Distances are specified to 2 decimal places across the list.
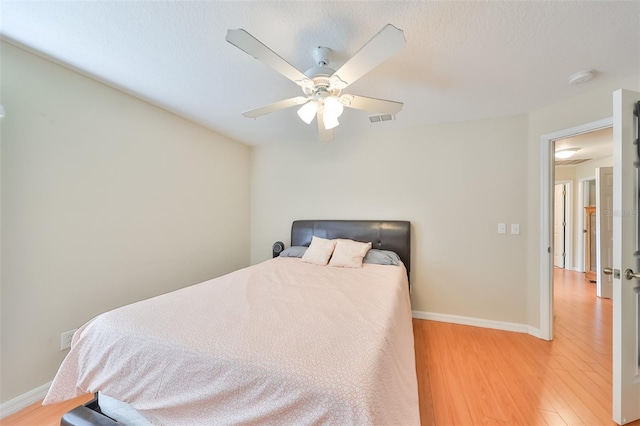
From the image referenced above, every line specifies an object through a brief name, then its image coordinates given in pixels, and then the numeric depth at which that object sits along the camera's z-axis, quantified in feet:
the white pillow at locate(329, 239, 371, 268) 8.51
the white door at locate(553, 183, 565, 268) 17.47
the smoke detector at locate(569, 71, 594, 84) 5.94
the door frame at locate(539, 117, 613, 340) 7.88
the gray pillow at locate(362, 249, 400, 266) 8.68
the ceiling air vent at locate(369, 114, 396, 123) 8.66
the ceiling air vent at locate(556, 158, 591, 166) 15.06
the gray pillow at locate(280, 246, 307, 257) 10.03
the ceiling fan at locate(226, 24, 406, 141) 3.67
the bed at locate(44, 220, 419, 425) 2.89
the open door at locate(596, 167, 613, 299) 11.71
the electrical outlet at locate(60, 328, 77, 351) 5.85
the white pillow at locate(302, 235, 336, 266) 9.02
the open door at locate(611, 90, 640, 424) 4.71
